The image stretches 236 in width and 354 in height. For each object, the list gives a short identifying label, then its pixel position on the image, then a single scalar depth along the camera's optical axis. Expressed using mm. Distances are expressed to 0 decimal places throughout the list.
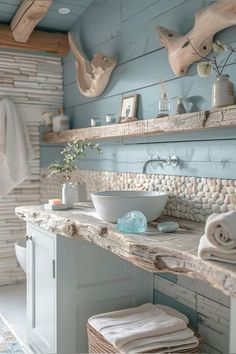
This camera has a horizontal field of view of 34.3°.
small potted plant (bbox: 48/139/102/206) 2582
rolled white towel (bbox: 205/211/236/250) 1203
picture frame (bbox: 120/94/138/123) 2515
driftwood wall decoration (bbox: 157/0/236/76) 1738
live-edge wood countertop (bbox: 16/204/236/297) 1187
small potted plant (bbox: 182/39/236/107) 1750
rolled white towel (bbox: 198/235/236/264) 1197
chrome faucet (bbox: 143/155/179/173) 2231
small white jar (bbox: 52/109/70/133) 3459
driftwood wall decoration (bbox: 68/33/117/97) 2789
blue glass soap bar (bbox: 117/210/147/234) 1710
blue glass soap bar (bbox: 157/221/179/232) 1729
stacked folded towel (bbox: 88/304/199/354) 1757
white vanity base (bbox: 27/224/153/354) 2105
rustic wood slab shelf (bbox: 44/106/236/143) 1683
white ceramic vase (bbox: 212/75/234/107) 1748
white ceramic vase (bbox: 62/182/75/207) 2578
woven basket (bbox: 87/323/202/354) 1814
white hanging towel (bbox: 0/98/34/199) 3412
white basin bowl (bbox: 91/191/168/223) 1861
